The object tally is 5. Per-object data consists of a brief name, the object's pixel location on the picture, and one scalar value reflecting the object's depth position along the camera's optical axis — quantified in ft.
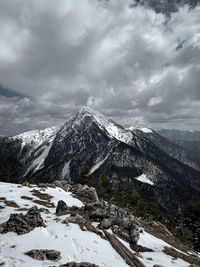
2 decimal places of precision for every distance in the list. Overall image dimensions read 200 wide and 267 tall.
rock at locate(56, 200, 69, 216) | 74.79
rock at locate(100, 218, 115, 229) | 64.31
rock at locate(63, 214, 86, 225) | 56.95
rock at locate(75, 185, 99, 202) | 155.94
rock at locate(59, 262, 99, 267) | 30.95
